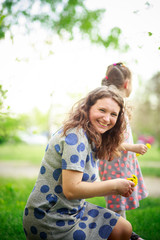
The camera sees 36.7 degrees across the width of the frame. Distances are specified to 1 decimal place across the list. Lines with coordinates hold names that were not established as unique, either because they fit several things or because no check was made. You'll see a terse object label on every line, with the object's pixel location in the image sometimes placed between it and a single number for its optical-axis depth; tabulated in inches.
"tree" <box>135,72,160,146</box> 1017.5
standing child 94.8
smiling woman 58.2
